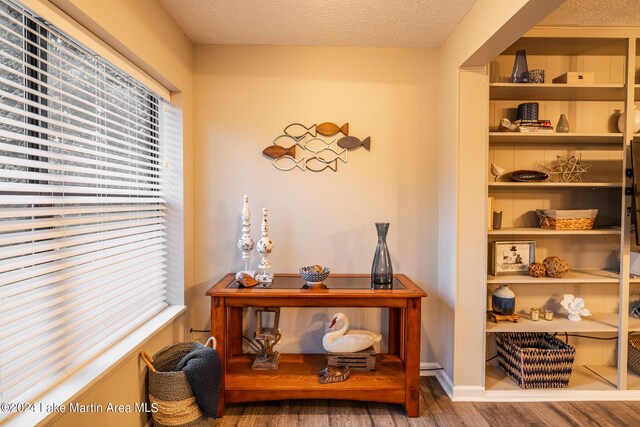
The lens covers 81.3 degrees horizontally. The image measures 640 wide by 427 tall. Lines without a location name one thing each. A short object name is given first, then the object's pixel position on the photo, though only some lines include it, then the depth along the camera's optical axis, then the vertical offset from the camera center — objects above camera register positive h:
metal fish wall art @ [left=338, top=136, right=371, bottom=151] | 2.71 +0.44
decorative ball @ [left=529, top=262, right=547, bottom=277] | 2.50 -0.46
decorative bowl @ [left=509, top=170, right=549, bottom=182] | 2.52 +0.18
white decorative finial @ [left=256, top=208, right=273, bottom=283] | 2.39 -0.30
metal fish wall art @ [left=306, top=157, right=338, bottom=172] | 2.73 +0.27
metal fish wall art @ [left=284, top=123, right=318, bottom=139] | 2.72 +0.52
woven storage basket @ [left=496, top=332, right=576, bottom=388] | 2.41 -1.07
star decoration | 2.61 +0.24
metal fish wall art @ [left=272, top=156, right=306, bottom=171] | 2.72 +0.28
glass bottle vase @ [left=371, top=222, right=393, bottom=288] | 2.39 -0.40
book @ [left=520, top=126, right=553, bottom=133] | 2.47 +0.49
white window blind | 1.25 -0.03
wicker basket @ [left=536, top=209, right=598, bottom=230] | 2.50 -0.11
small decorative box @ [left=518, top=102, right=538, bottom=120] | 2.53 +0.62
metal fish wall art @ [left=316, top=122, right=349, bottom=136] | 2.70 +0.53
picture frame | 2.58 -0.38
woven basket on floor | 1.85 -0.99
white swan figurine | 2.36 -0.88
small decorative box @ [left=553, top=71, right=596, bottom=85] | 2.47 +0.83
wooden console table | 2.19 -0.97
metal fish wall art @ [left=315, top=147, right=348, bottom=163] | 2.73 +0.34
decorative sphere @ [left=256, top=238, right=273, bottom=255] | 2.39 -0.28
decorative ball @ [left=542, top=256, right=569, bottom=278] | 2.50 -0.44
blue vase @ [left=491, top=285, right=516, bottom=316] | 2.54 -0.68
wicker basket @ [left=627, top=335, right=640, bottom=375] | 2.60 -1.07
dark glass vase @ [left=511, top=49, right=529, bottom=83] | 2.43 +0.87
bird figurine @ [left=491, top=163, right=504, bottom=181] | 2.58 +0.22
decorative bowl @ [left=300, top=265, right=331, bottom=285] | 2.33 -0.46
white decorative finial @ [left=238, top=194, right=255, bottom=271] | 2.40 -0.22
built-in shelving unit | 2.56 +0.07
